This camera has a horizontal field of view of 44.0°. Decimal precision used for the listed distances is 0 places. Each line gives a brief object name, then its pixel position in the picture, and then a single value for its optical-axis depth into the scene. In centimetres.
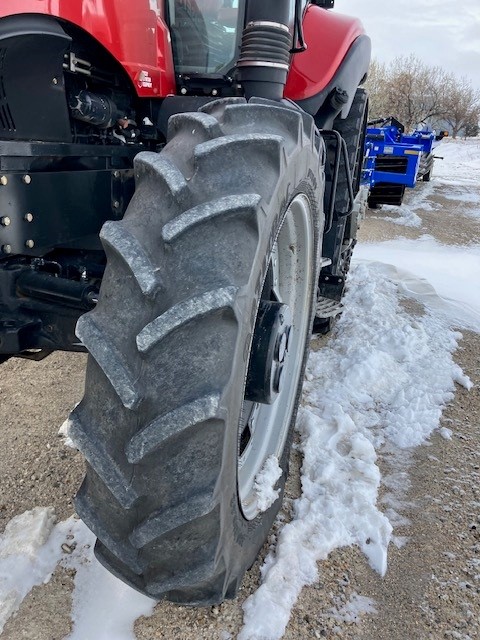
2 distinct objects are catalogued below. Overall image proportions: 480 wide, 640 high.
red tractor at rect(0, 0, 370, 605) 122
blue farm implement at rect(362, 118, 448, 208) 891
